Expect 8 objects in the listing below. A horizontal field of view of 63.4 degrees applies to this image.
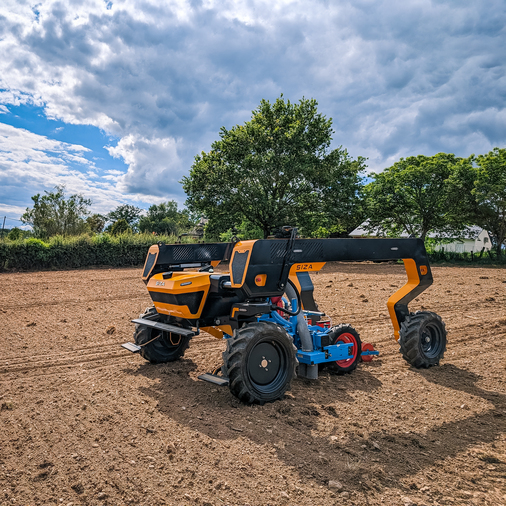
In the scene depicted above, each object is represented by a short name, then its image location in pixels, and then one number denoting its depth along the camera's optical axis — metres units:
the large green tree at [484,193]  29.72
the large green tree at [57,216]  31.64
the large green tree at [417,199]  33.50
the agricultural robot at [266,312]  4.83
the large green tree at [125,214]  98.69
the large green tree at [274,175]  28.52
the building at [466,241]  36.65
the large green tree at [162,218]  77.44
